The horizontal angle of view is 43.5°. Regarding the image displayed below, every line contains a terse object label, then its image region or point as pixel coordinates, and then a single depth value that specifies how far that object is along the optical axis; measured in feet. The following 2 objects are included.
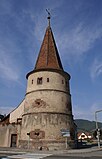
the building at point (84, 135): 187.49
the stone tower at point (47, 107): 55.00
